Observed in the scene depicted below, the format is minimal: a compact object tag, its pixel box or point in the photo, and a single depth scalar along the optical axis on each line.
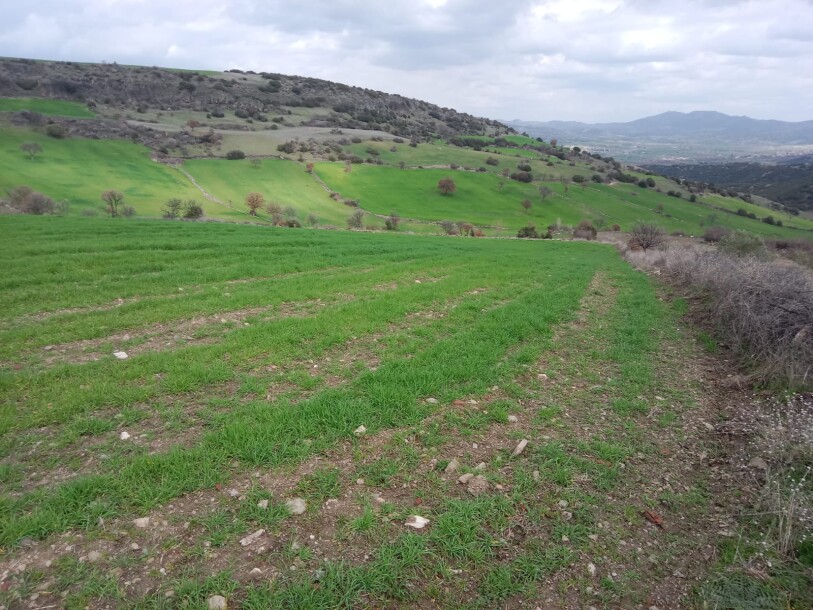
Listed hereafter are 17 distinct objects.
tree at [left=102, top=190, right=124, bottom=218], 42.25
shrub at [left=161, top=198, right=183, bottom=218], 45.28
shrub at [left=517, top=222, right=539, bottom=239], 55.82
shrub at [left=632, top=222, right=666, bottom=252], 38.92
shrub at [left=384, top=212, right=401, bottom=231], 53.59
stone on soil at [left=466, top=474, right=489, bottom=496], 4.94
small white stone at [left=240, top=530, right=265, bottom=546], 4.05
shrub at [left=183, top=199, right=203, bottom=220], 42.94
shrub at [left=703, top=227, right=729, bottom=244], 62.96
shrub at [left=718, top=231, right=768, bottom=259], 32.74
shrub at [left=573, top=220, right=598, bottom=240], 57.09
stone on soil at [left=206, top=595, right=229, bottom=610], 3.43
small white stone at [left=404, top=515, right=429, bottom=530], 4.38
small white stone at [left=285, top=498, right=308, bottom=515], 4.41
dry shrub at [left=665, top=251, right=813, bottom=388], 7.96
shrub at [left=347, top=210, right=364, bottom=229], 55.05
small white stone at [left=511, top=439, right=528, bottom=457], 5.66
